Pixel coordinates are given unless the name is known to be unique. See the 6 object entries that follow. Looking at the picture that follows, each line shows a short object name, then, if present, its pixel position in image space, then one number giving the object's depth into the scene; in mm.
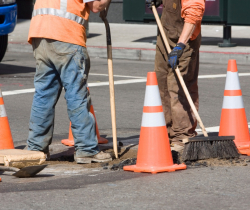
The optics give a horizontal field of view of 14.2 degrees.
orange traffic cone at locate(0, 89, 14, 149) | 9293
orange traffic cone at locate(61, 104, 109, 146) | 10082
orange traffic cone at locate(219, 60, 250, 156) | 9581
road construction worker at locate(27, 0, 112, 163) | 8351
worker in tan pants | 9380
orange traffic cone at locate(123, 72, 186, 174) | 7850
